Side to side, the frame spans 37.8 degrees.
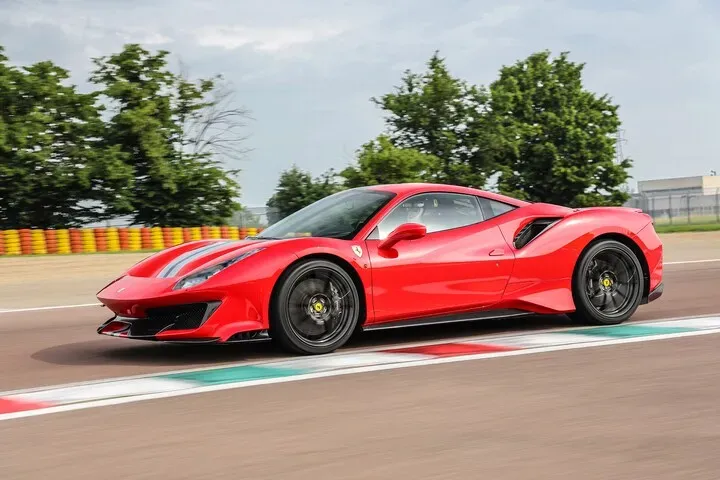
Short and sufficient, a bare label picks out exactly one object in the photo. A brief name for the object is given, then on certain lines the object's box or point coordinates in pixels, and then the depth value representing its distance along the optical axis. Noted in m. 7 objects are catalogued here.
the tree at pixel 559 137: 61.03
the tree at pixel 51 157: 32.19
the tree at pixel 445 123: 47.66
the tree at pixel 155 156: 34.69
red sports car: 7.21
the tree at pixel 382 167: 36.72
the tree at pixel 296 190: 39.53
